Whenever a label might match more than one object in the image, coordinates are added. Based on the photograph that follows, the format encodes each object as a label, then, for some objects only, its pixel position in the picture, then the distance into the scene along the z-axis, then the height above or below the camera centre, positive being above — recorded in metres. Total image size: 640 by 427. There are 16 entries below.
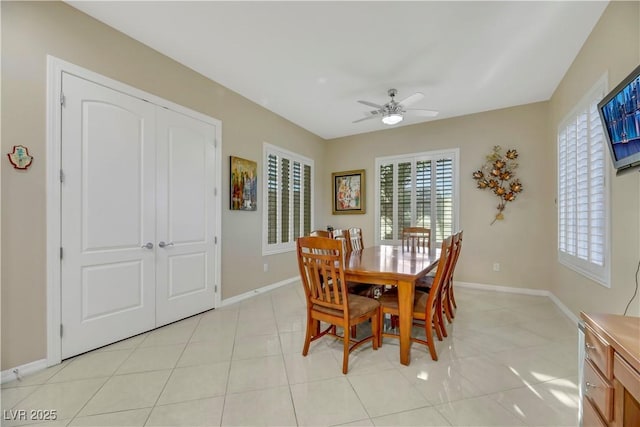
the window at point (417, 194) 4.54 +0.36
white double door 2.22 -0.02
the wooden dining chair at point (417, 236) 3.50 -0.32
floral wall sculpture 4.04 +0.58
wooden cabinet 0.92 -0.60
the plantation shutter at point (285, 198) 4.30 +0.27
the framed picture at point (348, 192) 5.43 +0.46
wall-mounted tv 1.46 +0.56
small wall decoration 1.91 +0.41
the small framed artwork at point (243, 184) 3.63 +0.42
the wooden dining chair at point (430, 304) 2.12 -0.77
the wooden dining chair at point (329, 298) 1.99 -0.68
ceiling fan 3.22 +1.27
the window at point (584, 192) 2.30 +0.22
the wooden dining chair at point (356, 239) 3.61 -0.35
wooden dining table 2.09 -0.50
